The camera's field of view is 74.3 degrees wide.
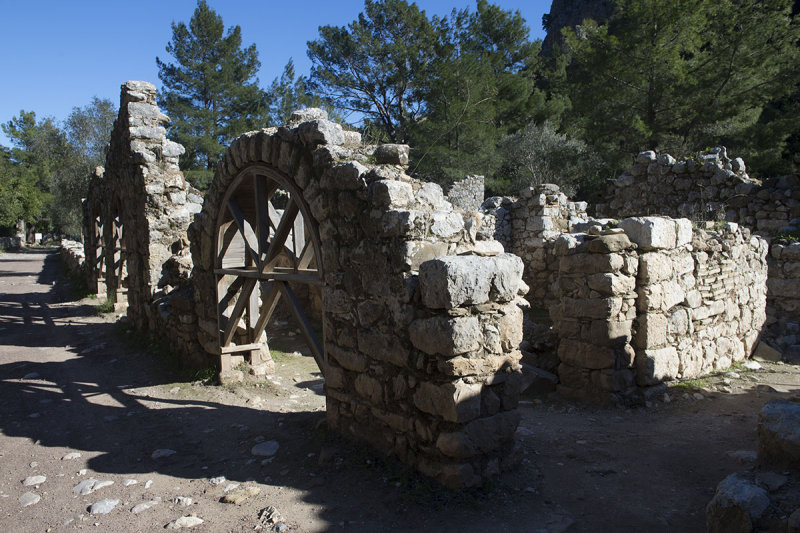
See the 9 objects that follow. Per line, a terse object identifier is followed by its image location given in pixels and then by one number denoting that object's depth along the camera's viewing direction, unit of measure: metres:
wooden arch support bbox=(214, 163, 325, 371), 5.45
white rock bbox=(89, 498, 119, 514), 3.90
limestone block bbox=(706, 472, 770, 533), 2.61
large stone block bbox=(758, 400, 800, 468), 2.84
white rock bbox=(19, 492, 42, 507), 4.09
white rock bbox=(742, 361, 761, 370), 7.50
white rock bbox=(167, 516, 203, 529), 3.66
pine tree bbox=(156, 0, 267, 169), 26.70
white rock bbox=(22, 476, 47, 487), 4.38
